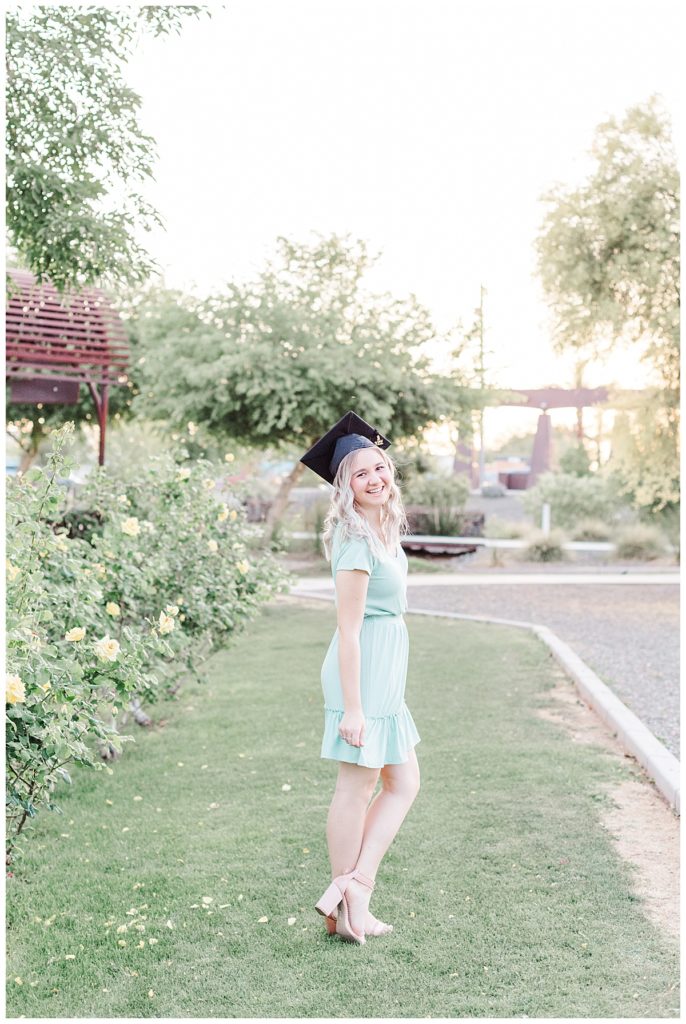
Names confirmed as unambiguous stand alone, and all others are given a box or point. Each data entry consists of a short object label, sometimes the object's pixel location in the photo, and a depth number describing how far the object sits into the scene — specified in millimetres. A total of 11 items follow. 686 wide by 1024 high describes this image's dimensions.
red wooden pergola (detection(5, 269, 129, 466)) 16328
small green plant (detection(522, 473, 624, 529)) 24812
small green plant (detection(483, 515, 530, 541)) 23578
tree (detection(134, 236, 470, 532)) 15023
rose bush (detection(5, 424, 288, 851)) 3271
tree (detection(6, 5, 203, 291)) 6039
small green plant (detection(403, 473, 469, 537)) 22797
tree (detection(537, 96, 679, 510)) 14477
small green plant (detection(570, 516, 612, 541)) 23562
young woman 3537
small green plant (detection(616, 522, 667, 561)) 21312
